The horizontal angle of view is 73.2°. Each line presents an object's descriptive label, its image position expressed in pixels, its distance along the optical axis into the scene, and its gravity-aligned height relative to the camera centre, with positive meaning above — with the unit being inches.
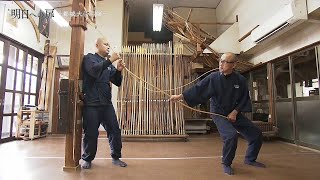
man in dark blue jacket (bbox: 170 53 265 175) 103.3 +3.8
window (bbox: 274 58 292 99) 172.4 +22.3
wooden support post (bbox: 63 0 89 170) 94.7 +5.7
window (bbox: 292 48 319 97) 145.6 +23.0
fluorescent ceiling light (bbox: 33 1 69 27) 184.4 +86.1
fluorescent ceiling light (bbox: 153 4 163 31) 207.6 +93.7
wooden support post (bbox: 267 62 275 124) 185.0 +12.0
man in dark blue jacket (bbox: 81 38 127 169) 99.0 +1.1
